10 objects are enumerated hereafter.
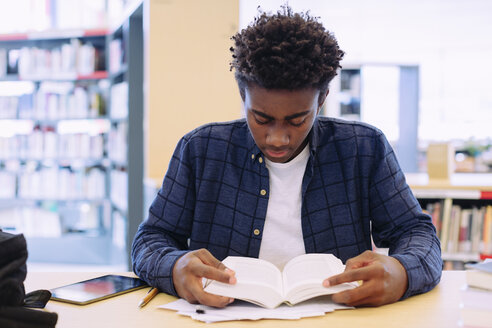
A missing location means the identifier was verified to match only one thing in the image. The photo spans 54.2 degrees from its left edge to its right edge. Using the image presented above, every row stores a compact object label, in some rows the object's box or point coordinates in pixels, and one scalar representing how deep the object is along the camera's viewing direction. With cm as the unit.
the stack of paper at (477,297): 77
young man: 112
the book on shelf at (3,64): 454
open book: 88
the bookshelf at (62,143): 431
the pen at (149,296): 95
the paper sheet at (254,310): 85
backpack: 71
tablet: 97
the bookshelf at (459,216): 262
